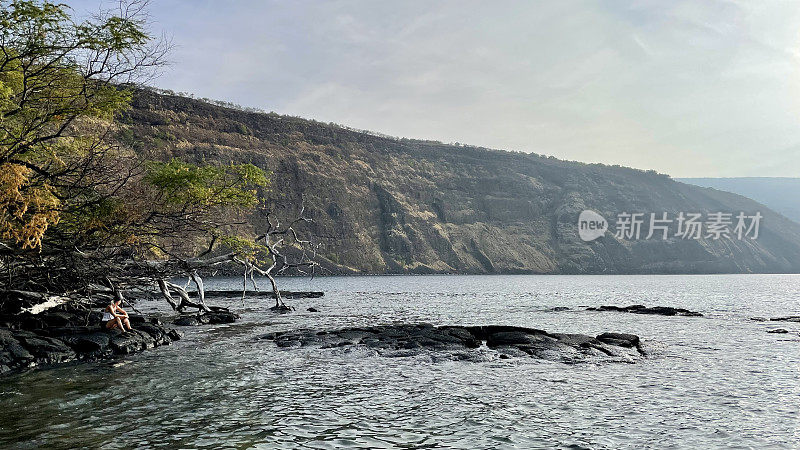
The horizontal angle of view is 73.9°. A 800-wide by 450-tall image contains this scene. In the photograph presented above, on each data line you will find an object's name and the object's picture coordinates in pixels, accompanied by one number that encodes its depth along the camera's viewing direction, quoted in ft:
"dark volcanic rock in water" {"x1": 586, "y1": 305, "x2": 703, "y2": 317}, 149.07
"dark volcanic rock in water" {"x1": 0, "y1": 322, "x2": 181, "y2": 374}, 62.28
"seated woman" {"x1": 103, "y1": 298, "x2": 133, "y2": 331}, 78.23
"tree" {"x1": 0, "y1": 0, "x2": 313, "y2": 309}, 57.62
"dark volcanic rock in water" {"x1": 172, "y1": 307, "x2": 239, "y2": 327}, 110.89
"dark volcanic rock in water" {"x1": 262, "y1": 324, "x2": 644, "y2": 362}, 77.36
